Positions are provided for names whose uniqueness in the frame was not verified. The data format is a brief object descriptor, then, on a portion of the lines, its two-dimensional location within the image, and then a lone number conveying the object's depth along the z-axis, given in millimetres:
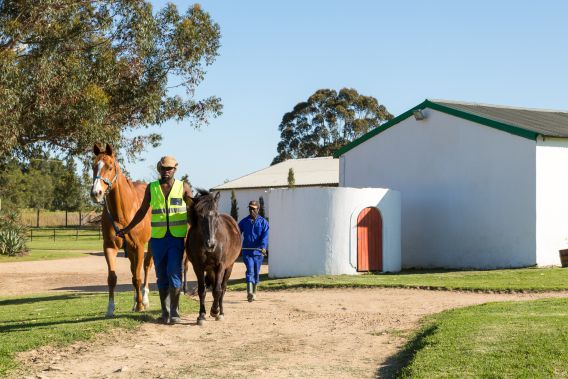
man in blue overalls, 15422
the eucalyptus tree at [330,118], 70250
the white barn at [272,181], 47500
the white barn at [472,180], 24031
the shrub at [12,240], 36188
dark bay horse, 11078
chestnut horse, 11372
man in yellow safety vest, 11219
